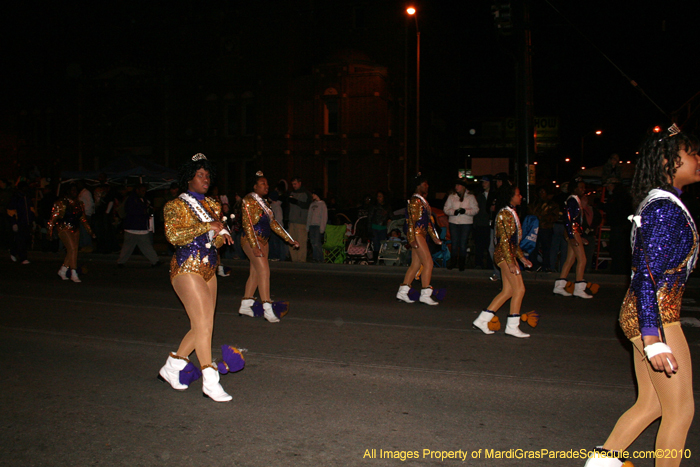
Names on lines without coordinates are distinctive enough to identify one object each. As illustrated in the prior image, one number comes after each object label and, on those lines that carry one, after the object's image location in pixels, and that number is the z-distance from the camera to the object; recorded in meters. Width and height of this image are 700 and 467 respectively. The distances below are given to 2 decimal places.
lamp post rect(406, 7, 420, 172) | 26.49
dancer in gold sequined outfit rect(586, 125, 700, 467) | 2.77
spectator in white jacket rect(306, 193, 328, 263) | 14.79
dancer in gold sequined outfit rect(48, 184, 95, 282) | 10.94
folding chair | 15.20
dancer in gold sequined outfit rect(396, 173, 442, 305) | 8.43
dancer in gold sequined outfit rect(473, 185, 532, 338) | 6.54
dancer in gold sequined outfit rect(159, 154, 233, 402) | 4.45
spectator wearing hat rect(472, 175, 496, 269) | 13.26
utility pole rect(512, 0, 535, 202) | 13.59
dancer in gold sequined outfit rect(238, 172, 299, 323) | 7.37
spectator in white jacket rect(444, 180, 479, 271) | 12.83
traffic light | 12.62
